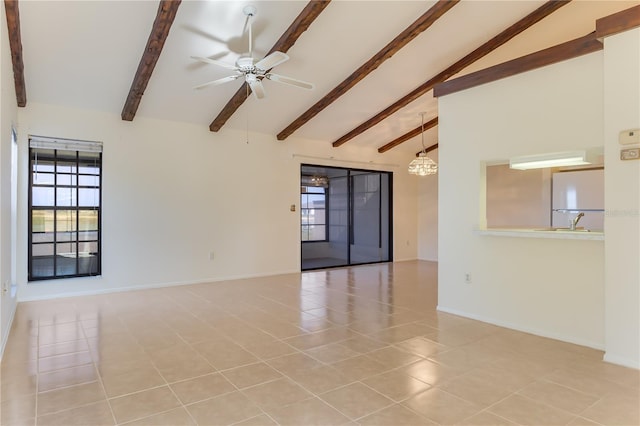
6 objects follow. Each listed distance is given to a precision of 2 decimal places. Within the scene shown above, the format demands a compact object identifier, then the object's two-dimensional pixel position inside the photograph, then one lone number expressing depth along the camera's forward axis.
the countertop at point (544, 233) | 3.31
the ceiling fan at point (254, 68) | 3.54
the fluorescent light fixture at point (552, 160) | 3.39
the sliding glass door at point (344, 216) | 8.02
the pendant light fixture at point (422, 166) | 6.77
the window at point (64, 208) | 5.07
